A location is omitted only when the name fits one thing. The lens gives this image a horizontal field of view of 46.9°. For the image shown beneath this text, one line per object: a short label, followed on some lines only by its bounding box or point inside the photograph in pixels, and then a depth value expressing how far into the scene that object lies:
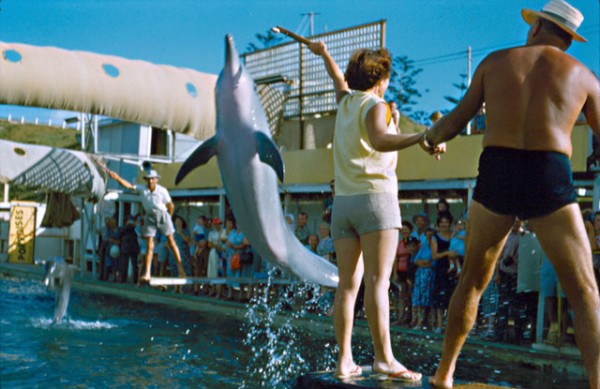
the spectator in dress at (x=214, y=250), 14.02
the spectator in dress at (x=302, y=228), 12.07
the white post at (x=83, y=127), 21.91
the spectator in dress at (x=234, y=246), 13.20
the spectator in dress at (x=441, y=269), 10.33
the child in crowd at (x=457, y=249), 10.07
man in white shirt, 10.85
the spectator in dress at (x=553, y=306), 8.89
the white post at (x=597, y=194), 9.75
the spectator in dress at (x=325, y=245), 11.33
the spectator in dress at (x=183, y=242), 15.08
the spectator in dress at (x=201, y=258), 14.50
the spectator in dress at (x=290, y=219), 11.85
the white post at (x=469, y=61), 26.47
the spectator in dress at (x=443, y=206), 10.77
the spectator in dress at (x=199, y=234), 14.83
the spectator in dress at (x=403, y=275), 10.99
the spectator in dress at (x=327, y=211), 9.44
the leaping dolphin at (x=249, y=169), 5.66
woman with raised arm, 3.95
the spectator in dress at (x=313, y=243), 11.75
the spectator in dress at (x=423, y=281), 10.43
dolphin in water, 11.62
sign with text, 25.91
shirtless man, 3.20
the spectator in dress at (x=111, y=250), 18.05
